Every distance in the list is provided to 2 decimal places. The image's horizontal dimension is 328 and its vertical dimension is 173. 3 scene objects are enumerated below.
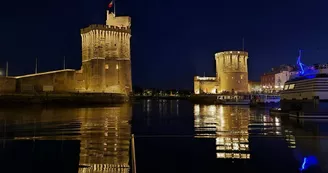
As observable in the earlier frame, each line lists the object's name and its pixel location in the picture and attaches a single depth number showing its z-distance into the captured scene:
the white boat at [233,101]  51.00
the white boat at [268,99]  45.81
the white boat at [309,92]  18.66
